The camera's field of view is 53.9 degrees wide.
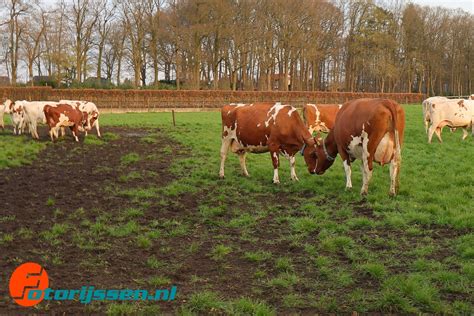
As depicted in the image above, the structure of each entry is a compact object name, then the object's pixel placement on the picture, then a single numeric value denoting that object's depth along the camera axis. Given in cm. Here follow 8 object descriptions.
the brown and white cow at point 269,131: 1084
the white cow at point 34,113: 1880
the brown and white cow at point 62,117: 1777
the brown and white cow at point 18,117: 1984
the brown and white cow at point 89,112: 2024
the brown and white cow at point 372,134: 863
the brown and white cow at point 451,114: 1650
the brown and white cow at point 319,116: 1772
